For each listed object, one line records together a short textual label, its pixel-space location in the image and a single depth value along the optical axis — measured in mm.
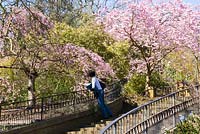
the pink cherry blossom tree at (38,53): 12412
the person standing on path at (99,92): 14391
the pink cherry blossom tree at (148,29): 20250
